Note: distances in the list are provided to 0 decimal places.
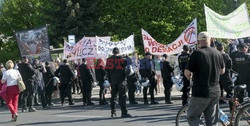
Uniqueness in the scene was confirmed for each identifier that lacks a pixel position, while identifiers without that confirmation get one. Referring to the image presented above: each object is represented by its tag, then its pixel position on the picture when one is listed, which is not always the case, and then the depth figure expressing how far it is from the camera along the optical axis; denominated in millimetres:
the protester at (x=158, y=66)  22206
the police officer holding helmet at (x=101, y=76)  17453
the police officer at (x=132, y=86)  17156
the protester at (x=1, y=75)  21477
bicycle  8258
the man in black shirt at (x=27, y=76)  16547
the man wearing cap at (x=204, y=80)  7434
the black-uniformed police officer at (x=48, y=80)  18453
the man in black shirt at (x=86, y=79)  17891
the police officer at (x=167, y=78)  16578
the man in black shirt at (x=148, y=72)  16969
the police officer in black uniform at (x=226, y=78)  12969
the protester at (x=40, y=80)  17725
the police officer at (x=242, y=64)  12531
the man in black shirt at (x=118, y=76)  13055
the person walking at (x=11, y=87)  14217
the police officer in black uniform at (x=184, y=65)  13305
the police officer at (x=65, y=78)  18172
